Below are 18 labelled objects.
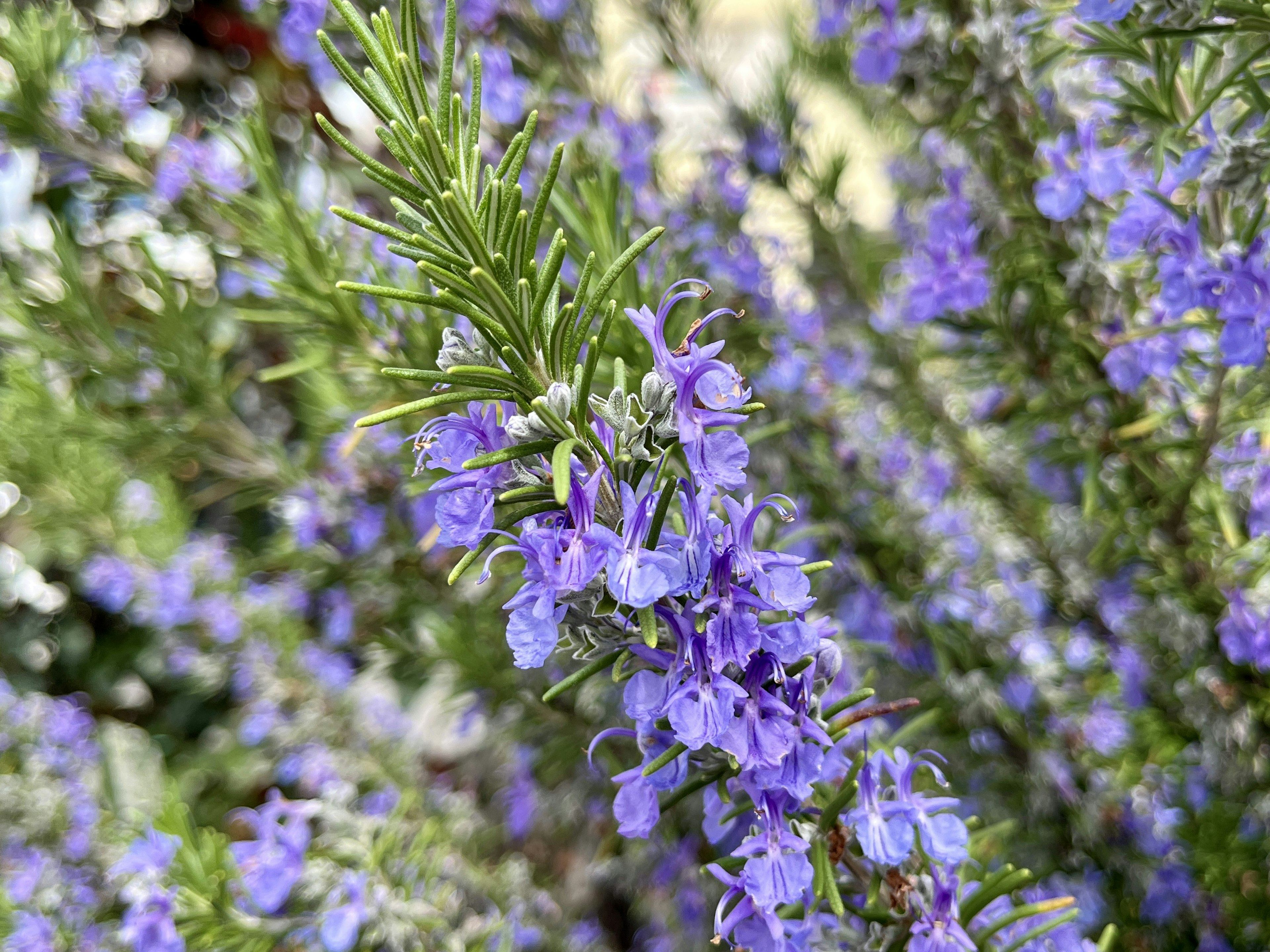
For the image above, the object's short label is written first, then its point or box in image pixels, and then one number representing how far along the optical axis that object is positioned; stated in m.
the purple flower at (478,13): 0.32
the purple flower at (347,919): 0.24
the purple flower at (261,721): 0.44
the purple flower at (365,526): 0.35
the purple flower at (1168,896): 0.30
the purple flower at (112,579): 0.48
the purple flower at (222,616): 0.46
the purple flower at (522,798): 0.37
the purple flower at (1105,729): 0.37
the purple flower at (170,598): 0.46
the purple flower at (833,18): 0.33
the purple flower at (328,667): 0.44
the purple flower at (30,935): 0.28
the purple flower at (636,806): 0.18
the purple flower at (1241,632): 0.26
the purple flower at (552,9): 0.35
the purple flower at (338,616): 0.37
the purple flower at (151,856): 0.26
